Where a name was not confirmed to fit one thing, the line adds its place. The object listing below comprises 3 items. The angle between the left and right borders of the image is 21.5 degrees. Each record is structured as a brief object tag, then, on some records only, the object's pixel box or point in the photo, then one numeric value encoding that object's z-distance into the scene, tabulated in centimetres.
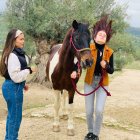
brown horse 654
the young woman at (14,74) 558
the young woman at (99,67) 648
